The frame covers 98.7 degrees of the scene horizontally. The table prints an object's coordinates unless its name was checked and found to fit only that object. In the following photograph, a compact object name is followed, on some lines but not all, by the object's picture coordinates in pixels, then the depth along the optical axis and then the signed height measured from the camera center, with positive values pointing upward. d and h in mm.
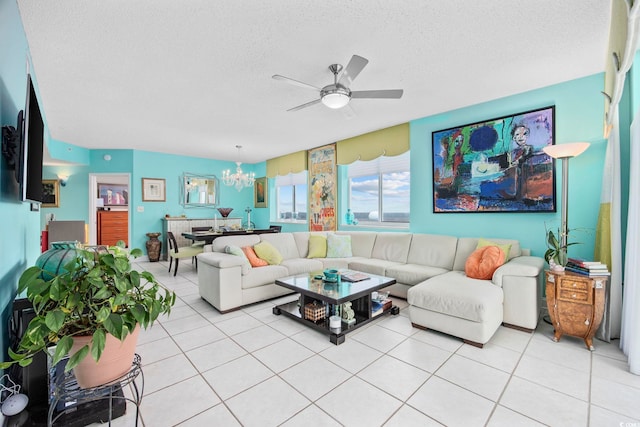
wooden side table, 2262 -773
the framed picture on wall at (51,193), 6359 +423
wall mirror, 6902 +553
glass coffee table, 2496 -956
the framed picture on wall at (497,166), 3176 +596
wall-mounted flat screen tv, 1573 +381
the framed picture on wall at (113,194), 8492 +552
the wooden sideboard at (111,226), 7707 -428
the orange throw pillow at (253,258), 3518 -603
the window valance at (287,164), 6359 +1177
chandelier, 5864 +730
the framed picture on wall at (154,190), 6301 +510
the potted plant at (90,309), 1013 -400
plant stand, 1129 -791
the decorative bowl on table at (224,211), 6054 +12
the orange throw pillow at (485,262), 2889 -540
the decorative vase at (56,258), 1471 -257
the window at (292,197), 6797 +393
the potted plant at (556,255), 2559 -412
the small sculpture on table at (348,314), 2650 -1000
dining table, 4844 -423
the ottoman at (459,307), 2320 -855
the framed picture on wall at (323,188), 5652 +507
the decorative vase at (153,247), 6238 -809
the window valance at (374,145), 4512 +1203
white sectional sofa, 2446 -732
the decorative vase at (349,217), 5520 -105
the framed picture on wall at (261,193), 7629 +537
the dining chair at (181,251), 4877 -716
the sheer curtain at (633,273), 1910 -455
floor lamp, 2586 +546
